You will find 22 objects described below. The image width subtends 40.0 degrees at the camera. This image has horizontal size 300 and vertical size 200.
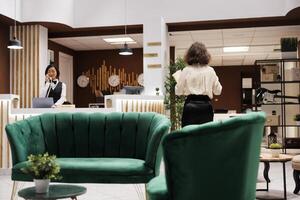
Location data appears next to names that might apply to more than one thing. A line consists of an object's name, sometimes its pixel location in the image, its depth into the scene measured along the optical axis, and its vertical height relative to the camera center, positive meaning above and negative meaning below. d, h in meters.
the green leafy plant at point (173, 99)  9.20 +0.01
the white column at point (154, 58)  9.28 +0.94
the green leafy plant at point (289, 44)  9.36 +1.26
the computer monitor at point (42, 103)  6.39 -0.05
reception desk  6.92 -0.06
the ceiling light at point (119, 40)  11.20 +1.66
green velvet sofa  4.61 -0.41
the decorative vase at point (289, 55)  9.38 +1.01
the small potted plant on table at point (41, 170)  3.19 -0.55
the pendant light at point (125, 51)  9.38 +1.11
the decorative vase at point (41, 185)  3.18 -0.66
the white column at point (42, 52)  9.77 +1.16
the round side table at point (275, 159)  4.59 -0.67
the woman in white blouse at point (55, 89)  7.18 +0.19
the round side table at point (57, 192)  3.07 -0.72
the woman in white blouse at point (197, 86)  4.38 +0.14
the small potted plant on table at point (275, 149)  4.80 -0.58
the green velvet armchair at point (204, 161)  2.21 -0.33
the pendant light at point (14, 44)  7.93 +1.08
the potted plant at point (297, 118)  9.02 -0.43
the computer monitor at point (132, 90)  7.55 +0.18
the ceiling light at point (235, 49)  13.38 +1.67
